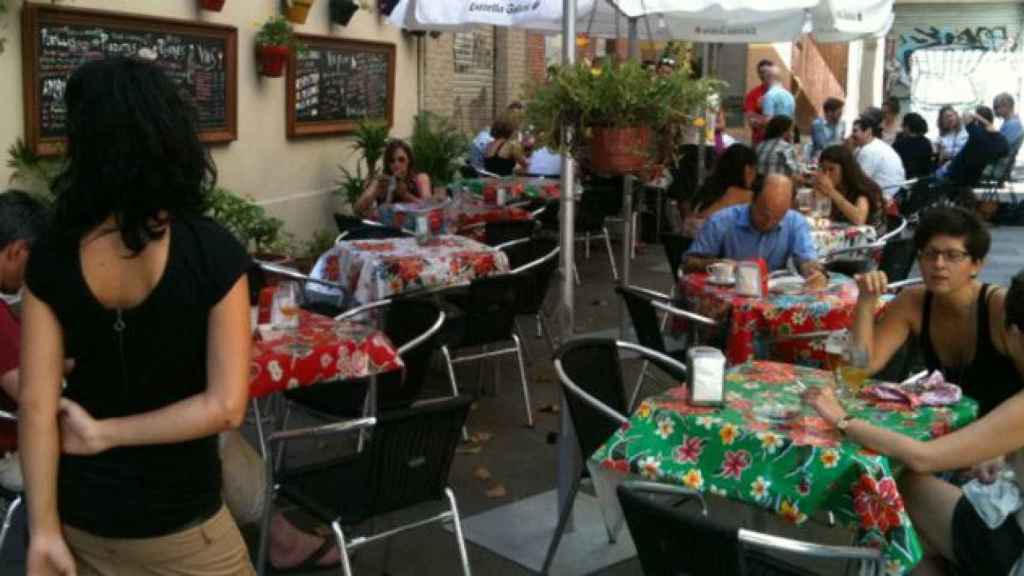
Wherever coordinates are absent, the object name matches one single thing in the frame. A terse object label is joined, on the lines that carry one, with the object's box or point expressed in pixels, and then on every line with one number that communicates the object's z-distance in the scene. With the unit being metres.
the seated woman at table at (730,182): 7.71
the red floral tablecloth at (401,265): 6.61
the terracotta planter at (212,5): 8.69
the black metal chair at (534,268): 6.57
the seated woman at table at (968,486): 3.15
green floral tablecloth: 3.05
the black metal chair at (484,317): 6.02
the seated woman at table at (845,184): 8.22
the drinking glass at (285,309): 4.68
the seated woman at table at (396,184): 8.84
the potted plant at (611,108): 4.99
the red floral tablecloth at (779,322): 5.29
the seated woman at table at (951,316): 3.86
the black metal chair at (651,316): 5.48
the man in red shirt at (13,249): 3.62
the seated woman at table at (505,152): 12.30
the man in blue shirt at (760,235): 6.20
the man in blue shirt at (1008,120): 16.05
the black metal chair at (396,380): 4.98
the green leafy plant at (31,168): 7.00
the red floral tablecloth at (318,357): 4.26
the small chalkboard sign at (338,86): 10.36
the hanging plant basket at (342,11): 10.70
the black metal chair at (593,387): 3.85
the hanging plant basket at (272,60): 9.47
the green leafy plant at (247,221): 8.33
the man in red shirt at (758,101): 14.05
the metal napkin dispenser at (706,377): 3.50
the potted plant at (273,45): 9.45
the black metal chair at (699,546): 2.49
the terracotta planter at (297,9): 9.86
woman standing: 1.93
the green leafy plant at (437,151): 11.70
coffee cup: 5.73
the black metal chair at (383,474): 3.47
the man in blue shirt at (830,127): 15.01
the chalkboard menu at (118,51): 7.09
